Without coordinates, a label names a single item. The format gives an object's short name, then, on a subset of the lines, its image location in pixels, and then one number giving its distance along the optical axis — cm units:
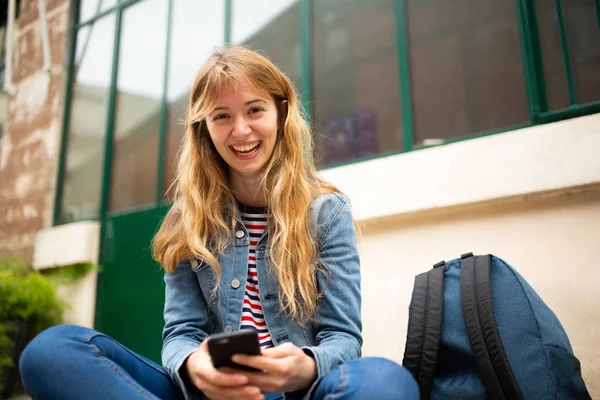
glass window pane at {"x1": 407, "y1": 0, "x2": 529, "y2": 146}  231
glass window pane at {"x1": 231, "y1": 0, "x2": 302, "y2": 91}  299
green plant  306
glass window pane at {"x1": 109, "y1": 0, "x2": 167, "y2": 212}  361
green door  324
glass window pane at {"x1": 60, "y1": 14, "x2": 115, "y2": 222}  387
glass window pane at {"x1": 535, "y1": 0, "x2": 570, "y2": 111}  217
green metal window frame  214
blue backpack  134
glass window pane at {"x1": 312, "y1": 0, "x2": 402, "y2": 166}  264
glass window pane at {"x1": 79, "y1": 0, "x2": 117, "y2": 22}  409
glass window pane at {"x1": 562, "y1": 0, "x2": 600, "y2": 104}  210
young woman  121
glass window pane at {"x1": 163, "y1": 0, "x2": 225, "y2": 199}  342
